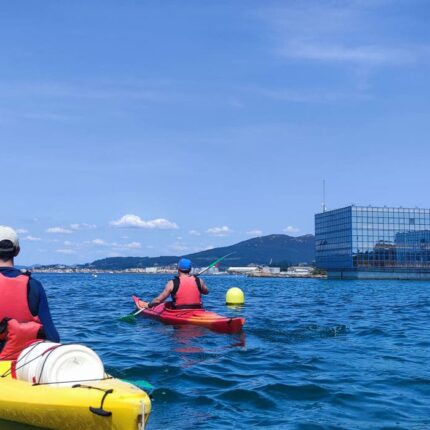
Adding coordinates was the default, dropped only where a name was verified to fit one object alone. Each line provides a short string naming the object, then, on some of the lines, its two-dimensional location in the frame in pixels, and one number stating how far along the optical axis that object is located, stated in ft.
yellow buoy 84.79
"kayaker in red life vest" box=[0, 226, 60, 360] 21.43
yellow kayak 16.35
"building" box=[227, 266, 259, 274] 645.34
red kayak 46.85
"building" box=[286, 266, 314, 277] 442.09
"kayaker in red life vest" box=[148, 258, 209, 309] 49.47
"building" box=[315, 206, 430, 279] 334.44
